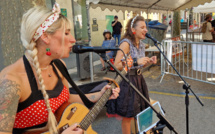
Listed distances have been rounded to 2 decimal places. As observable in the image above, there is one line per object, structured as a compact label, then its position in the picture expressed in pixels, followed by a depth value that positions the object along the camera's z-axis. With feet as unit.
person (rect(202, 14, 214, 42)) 31.48
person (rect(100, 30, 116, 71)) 26.04
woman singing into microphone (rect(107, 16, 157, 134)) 8.95
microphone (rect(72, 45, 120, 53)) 4.86
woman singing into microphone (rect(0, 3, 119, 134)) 4.15
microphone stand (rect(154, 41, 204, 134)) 8.25
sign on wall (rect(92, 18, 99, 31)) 48.11
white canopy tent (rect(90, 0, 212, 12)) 28.02
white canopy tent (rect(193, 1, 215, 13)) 38.91
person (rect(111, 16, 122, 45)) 38.73
